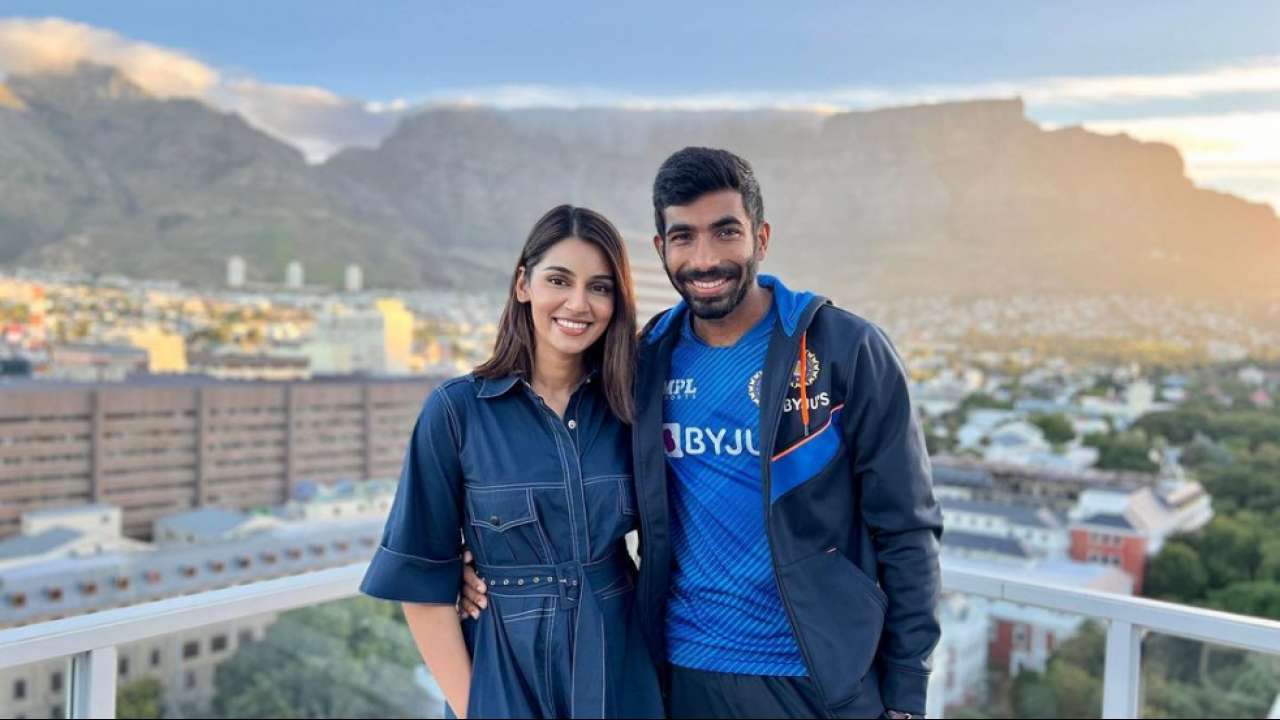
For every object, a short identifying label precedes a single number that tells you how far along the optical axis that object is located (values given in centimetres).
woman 135
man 145
